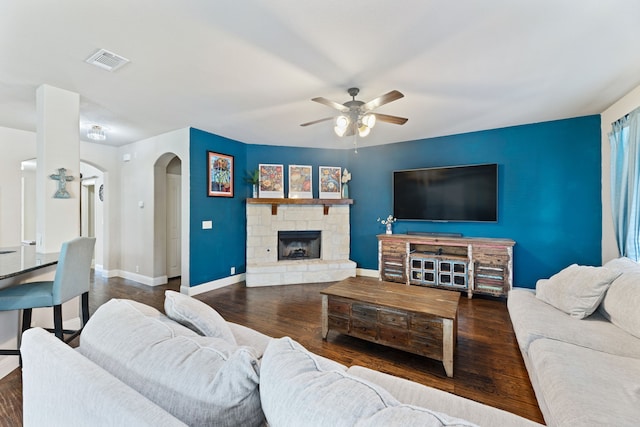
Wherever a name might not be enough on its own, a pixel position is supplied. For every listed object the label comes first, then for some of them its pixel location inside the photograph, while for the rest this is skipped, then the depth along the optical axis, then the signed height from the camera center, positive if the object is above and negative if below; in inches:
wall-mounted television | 163.3 +11.5
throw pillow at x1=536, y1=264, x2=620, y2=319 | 80.2 -24.7
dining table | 76.9 -15.7
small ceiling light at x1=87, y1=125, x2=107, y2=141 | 156.7 +47.1
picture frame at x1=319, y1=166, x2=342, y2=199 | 208.1 +23.1
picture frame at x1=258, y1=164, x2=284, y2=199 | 198.2 +22.8
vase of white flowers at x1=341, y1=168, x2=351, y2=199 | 206.4 +23.5
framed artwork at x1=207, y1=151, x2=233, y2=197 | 172.6 +24.9
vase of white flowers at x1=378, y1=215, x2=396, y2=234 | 193.2 -7.7
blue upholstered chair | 79.4 -23.6
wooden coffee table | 85.1 -35.9
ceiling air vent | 85.4 +49.9
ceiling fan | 102.0 +39.1
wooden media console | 150.1 -30.3
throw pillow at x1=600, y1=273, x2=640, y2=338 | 69.5 -25.3
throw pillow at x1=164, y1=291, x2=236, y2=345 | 47.9 -19.0
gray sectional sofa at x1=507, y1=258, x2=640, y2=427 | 46.9 -32.9
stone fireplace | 186.9 -23.6
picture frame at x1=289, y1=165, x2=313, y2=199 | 204.5 +22.7
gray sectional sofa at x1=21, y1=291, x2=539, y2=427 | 23.8 -17.8
